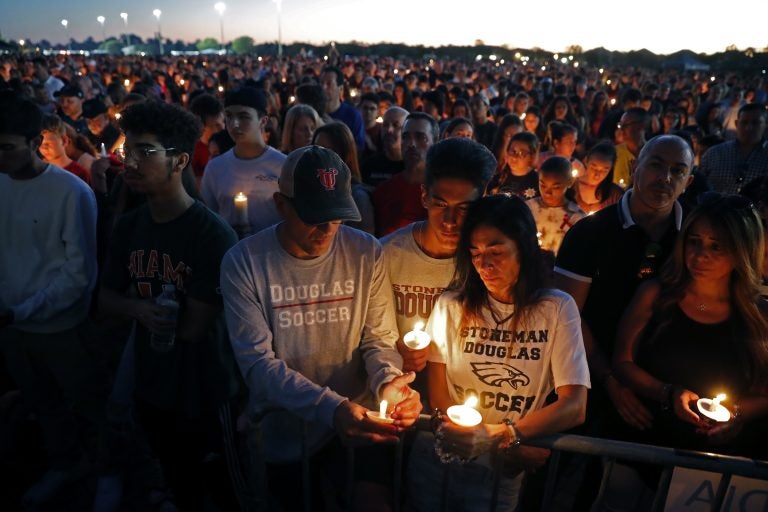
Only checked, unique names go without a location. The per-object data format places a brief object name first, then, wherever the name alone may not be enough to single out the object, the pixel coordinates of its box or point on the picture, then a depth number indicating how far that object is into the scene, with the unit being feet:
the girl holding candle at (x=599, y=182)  16.39
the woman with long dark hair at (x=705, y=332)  8.34
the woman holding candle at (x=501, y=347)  7.43
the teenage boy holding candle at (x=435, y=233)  8.39
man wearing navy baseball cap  7.29
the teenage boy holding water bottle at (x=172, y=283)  8.78
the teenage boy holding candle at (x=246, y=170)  14.42
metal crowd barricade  6.53
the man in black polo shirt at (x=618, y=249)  10.02
